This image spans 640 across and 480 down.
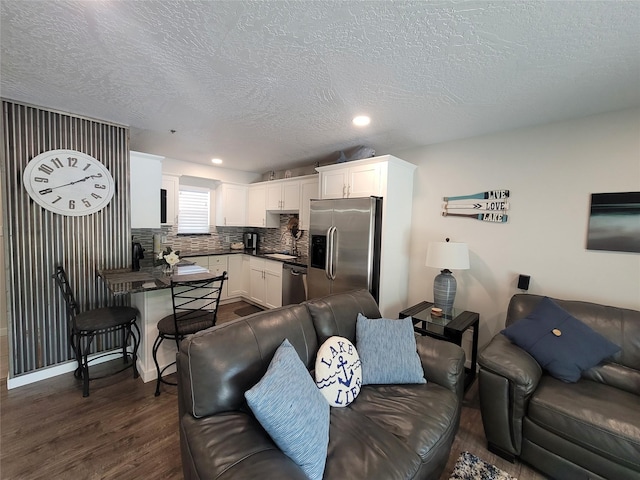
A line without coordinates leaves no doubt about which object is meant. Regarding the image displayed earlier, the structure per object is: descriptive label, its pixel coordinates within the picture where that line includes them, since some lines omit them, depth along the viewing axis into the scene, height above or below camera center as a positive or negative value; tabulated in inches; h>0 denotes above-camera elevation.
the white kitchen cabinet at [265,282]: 163.8 -38.2
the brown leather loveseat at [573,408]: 54.8 -39.8
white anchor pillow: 58.0 -33.6
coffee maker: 205.5 -13.8
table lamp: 98.9 -12.9
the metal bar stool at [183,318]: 87.5 -34.3
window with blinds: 183.9 +8.7
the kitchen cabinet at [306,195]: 159.0 +18.6
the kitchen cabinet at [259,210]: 190.9 +10.4
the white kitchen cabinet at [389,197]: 114.0 +14.0
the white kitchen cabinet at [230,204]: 191.7 +13.9
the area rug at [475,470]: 61.6 -57.7
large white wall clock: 92.2 +13.1
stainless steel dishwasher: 147.2 -34.2
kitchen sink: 171.4 -21.6
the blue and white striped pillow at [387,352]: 66.4 -32.4
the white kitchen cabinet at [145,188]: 114.9 +14.2
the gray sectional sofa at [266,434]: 41.2 -35.9
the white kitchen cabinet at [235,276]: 187.2 -38.8
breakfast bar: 91.7 -32.1
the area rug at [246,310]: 170.2 -58.1
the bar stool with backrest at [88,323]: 86.6 -35.3
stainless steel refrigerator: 115.0 -8.8
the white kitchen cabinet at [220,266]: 178.1 -29.8
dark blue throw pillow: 69.9 -30.2
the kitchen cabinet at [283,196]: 168.4 +19.4
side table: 88.1 -33.4
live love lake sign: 103.3 +10.9
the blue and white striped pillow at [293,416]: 41.7 -32.1
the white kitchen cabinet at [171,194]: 163.3 +16.8
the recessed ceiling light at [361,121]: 93.3 +39.2
